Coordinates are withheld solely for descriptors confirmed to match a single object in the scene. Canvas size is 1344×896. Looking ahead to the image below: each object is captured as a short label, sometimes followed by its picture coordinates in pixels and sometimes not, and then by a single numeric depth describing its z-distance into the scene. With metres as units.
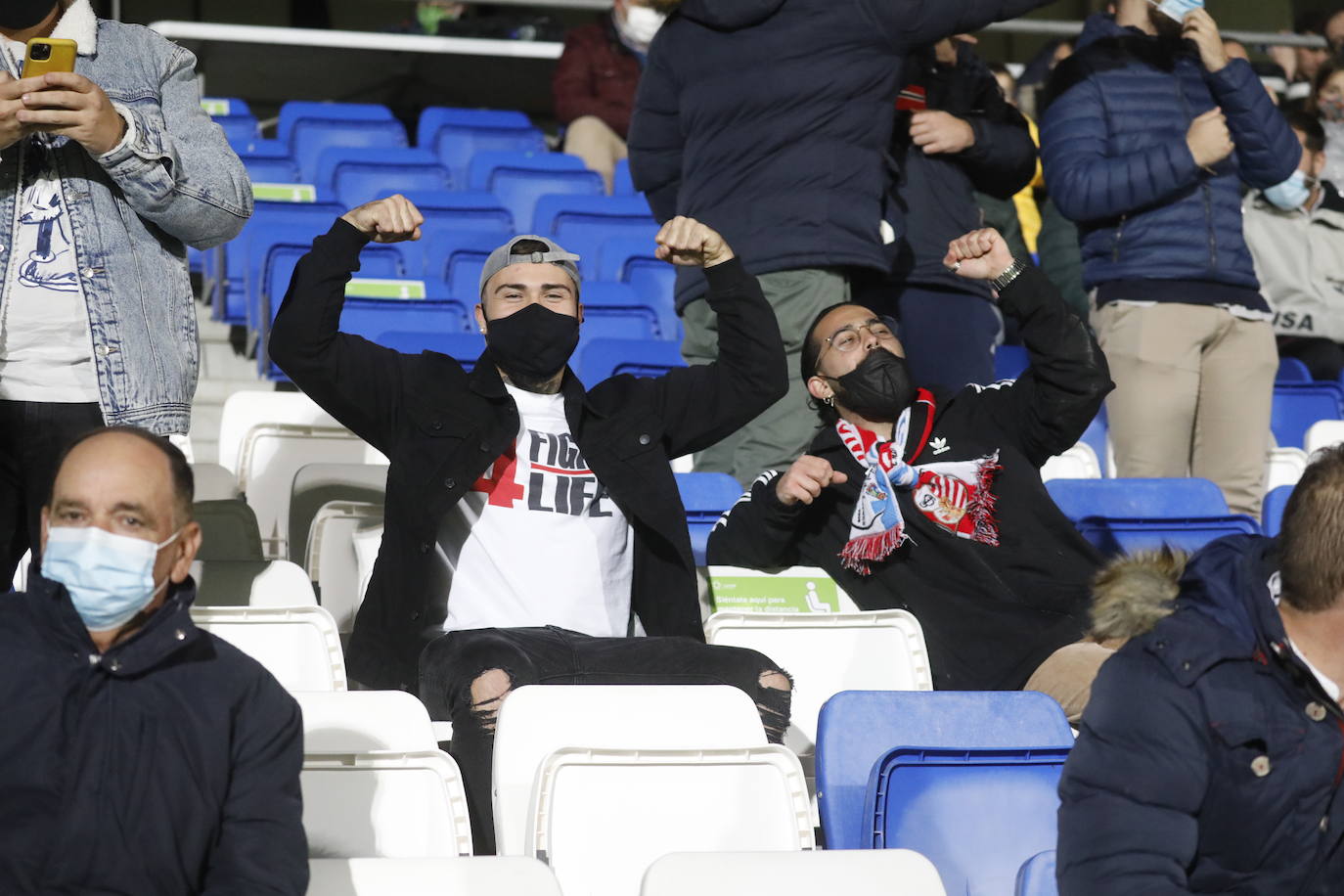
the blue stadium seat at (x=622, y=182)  16.58
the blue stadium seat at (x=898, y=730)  5.84
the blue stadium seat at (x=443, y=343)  9.98
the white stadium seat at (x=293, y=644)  6.42
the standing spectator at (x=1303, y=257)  12.83
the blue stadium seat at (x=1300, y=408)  12.38
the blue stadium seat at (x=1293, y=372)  12.82
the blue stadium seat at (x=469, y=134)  17.52
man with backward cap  7.13
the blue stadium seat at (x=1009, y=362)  11.97
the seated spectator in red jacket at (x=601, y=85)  17.19
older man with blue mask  4.29
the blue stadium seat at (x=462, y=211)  14.02
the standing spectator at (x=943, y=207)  9.53
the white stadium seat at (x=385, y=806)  5.28
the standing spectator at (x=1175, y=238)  9.95
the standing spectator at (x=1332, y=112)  13.51
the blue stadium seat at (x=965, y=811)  5.70
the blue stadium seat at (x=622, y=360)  10.50
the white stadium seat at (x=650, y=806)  5.39
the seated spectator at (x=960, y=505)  7.96
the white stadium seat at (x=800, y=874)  4.64
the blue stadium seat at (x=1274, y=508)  9.09
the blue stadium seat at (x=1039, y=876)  4.79
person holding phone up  6.07
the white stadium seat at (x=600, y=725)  5.69
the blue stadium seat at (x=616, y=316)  12.18
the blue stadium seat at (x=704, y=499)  8.71
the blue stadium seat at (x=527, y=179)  15.61
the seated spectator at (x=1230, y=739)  4.35
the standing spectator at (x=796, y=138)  8.95
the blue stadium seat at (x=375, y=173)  14.88
